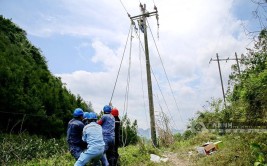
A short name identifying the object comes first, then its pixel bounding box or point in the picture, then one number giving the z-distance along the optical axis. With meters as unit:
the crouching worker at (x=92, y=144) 4.52
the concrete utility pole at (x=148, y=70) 9.66
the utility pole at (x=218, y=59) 21.70
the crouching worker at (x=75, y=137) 4.99
